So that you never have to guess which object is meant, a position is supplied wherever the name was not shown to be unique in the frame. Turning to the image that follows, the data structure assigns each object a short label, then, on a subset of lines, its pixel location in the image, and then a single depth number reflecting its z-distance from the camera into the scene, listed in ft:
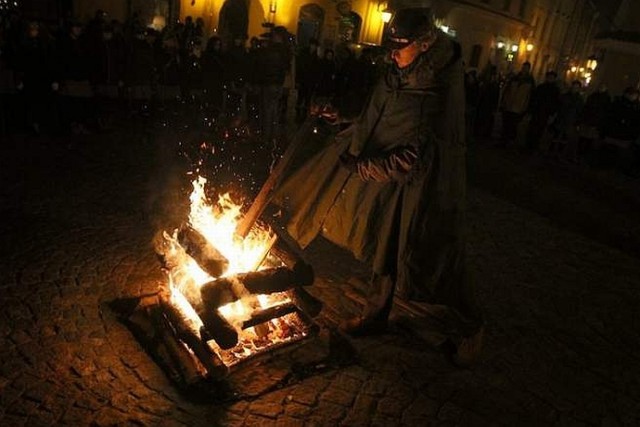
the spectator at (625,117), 48.44
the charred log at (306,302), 14.10
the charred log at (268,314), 12.59
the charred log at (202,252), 12.70
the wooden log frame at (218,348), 11.56
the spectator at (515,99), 48.83
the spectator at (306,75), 43.96
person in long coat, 11.73
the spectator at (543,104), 47.57
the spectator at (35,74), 27.55
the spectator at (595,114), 49.24
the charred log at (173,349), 11.72
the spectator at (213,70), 36.19
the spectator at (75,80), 29.53
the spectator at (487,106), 54.03
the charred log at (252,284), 11.94
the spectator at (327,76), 44.42
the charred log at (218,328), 11.47
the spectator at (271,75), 36.35
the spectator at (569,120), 48.60
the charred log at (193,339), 11.50
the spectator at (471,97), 52.60
